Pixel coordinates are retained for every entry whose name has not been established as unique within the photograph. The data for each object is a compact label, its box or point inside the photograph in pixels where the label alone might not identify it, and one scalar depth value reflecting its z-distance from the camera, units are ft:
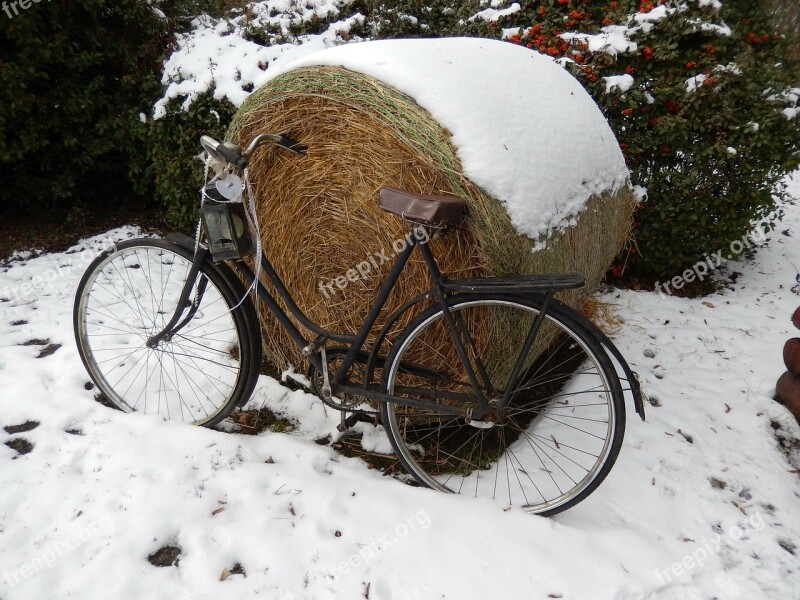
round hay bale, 5.87
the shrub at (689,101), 10.54
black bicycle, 5.88
